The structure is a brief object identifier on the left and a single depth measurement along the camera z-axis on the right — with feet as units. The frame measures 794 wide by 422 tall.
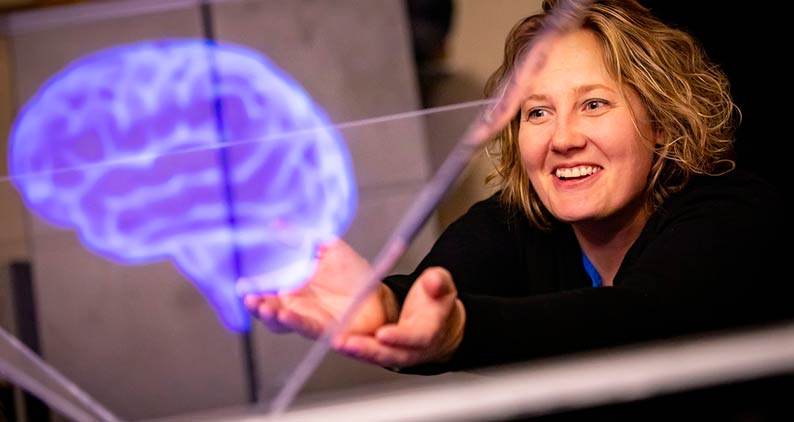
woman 8.76
